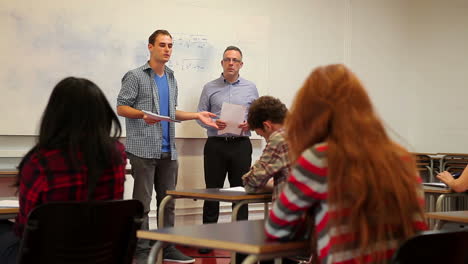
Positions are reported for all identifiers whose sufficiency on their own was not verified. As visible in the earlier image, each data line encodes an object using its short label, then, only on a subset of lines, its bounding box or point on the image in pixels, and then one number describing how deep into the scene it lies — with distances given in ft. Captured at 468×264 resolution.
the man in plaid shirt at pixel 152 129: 16.15
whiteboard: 16.56
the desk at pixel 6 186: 16.62
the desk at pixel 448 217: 9.14
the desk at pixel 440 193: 13.10
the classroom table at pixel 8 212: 8.68
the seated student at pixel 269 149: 11.23
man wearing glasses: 18.62
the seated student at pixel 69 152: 7.61
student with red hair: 6.21
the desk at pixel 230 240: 6.34
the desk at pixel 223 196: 11.64
